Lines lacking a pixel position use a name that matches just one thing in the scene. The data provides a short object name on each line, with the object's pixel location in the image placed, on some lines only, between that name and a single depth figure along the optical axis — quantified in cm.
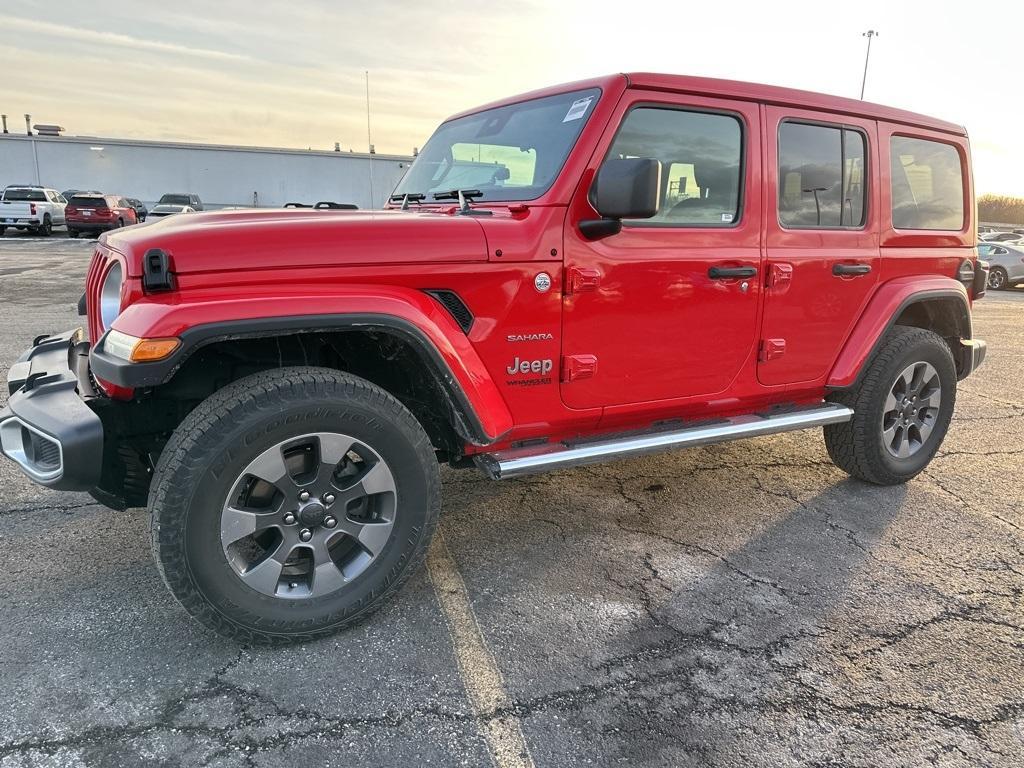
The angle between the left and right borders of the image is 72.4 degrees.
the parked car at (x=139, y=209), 2862
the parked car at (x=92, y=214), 2323
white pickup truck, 2322
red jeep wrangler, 225
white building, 3525
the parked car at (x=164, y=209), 2352
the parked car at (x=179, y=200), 2823
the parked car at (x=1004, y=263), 1864
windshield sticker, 288
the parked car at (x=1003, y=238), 2103
